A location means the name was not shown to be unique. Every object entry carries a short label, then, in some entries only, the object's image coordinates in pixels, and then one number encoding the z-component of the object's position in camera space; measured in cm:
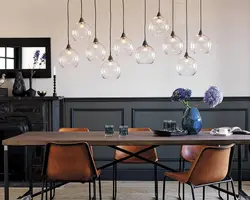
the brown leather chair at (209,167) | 312
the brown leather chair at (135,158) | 425
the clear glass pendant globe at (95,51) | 389
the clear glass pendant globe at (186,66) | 386
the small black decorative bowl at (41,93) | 514
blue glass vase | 369
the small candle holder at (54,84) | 516
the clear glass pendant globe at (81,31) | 384
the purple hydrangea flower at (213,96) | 361
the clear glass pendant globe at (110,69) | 389
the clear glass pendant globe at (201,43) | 386
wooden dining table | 327
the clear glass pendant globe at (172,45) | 384
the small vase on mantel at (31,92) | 515
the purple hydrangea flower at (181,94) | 367
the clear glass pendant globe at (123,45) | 383
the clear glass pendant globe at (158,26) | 374
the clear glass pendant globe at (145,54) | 378
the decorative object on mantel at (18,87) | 511
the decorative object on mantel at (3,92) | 512
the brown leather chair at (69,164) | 322
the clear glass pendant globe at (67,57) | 390
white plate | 366
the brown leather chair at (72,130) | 431
